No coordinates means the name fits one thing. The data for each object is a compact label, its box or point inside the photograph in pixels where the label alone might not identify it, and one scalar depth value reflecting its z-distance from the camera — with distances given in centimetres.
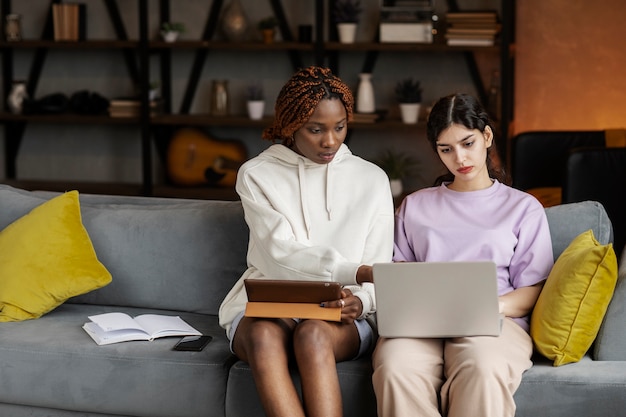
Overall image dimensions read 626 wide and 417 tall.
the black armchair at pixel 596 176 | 426
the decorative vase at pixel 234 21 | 595
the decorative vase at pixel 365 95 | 581
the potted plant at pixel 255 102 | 594
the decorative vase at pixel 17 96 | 625
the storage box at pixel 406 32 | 566
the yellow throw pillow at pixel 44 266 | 318
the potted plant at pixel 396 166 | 586
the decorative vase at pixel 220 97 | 604
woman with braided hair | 270
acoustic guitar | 611
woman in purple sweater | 244
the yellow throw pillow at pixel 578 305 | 259
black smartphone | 286
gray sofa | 258
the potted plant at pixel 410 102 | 577
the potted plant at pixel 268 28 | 586
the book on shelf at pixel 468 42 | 557
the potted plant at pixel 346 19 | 576
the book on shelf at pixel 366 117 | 577
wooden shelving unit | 568
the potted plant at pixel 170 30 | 600
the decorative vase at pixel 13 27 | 621
